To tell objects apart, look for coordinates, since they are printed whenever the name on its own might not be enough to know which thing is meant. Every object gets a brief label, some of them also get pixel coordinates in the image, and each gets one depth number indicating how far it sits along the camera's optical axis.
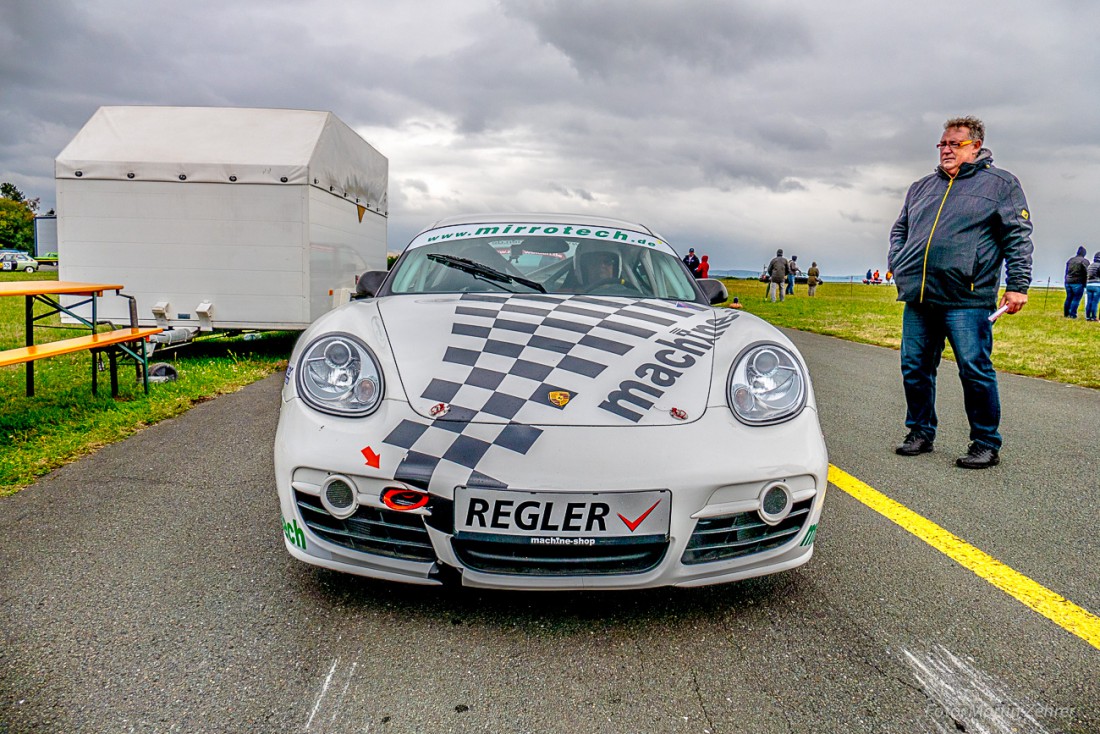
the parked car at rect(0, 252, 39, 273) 48.06
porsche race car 1.87
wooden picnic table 4.39
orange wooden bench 4.31
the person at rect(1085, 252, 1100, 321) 16.17
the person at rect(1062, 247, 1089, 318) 17.23
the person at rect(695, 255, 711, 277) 22.04
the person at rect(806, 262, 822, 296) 30.34
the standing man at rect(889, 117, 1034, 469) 3.64
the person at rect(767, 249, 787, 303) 23.47
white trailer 7.37
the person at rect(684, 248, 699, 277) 24.33
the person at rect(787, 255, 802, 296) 29.66
